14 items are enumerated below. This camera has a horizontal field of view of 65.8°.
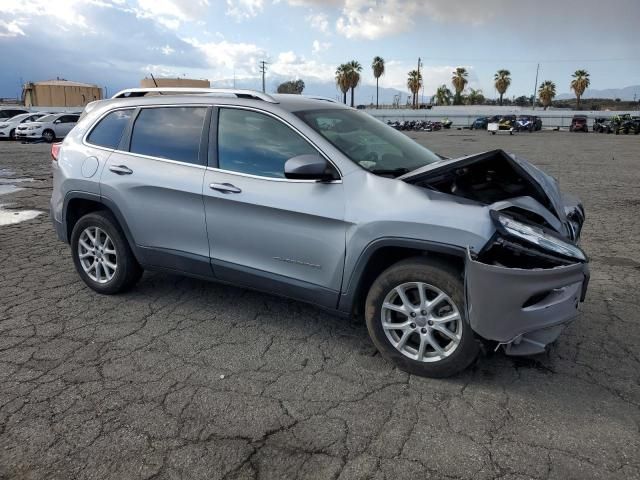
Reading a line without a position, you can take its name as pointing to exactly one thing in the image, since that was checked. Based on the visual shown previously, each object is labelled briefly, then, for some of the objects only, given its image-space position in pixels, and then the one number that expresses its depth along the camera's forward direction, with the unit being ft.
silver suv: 9.14
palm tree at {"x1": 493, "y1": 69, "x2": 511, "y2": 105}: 308.40
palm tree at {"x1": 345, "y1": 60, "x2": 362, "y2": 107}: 292.40
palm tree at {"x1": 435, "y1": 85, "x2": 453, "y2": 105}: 335.06
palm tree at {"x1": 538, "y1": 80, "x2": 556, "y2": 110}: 301.63
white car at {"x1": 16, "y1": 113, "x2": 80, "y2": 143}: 74.33
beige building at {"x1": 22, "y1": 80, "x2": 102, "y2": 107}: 164.25
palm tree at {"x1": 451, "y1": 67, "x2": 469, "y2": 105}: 307.78
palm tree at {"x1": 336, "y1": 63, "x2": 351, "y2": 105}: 292.40
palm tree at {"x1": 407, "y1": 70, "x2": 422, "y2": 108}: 320.09
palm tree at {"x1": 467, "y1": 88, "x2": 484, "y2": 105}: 343.79
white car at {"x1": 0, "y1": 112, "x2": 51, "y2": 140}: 80.49
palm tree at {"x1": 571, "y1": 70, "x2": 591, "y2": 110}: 277.64
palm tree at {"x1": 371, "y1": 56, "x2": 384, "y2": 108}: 305.32
